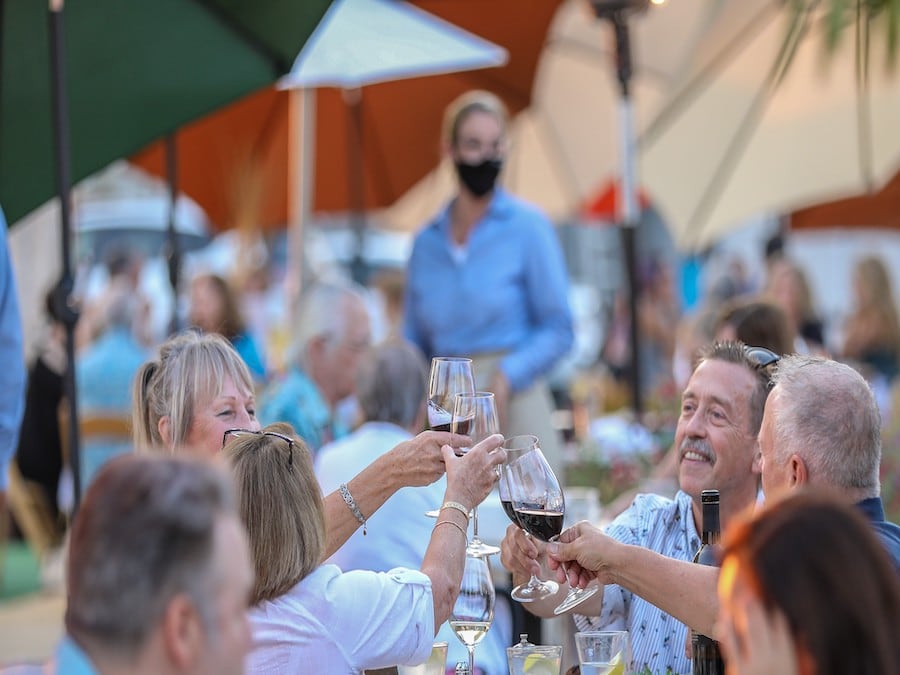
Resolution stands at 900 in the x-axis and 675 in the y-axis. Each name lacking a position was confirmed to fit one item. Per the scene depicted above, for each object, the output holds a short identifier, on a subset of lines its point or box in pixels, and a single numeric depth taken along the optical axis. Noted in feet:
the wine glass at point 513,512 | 17.63
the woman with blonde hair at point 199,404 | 19.98
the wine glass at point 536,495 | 17.43
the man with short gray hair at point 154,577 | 10.80
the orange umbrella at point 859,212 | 77.36
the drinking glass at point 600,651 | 16.58
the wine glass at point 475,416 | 18.01
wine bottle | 17.10
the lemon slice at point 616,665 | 16.70
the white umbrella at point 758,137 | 55.83
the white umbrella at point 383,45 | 46.26
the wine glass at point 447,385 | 18.21
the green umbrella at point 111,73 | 31.48
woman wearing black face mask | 34.04
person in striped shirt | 20.77
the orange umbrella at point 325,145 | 59.94
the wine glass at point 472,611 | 18.07
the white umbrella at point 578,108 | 62.85
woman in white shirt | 16.35
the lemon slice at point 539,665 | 17.31
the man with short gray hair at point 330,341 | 37.11
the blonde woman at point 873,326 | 56.03
